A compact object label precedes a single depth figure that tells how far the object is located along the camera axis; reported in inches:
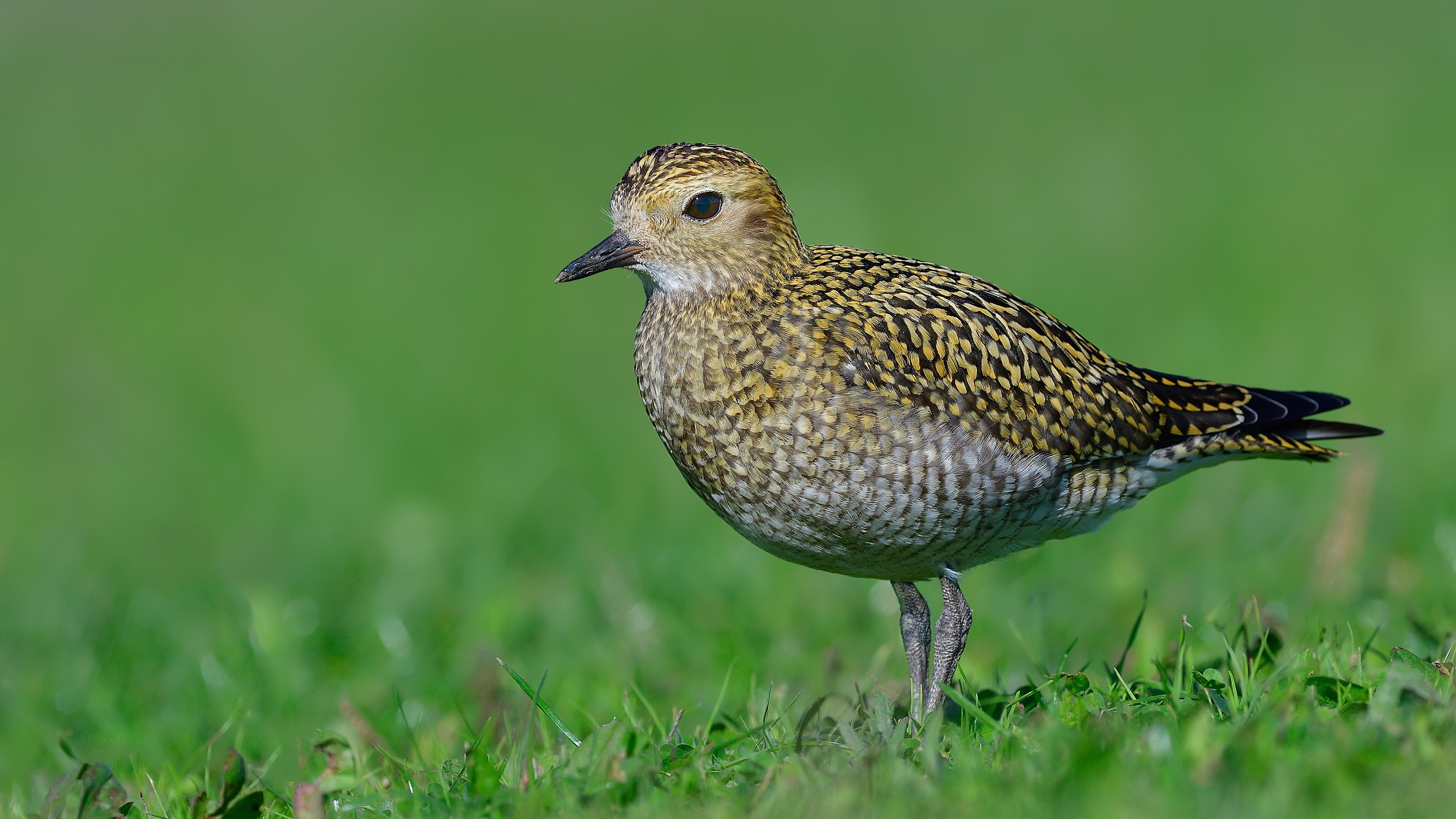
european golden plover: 393.1
